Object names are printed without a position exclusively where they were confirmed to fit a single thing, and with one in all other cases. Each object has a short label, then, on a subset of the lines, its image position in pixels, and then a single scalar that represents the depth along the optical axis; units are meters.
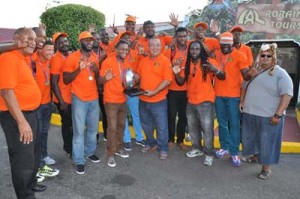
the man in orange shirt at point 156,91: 5.29
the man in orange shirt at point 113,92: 5.04
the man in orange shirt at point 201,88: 5.15
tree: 10.51
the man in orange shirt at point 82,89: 4.75
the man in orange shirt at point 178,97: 5.52
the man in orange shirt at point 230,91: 5.12
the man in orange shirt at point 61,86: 4.89
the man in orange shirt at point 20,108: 3.37
